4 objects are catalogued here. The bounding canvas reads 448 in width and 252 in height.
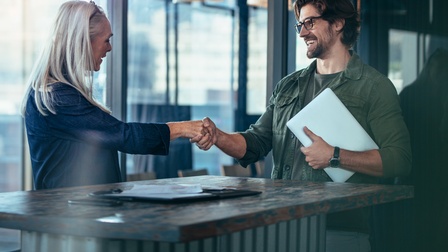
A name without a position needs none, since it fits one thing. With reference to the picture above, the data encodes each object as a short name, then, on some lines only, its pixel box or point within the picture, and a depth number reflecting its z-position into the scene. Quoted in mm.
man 3021
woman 2721
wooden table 1683
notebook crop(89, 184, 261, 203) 2043
